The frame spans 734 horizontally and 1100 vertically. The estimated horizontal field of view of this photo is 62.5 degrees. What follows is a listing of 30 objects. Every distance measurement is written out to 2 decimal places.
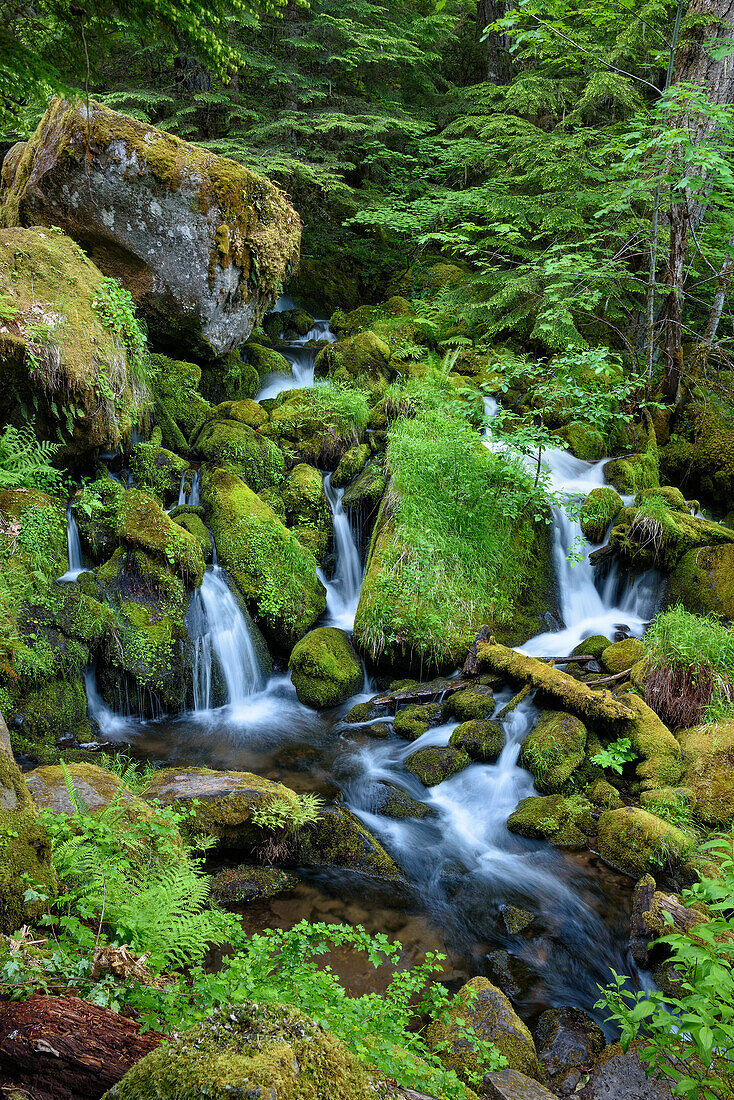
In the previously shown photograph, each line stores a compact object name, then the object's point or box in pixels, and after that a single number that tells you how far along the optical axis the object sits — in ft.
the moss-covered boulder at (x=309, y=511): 30.66
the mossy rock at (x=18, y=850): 7.82
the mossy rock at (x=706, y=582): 26.25
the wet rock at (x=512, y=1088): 9.38
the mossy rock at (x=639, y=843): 16.02
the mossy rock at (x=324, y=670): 24.69
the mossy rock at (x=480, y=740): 20.84
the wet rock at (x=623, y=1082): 10.20
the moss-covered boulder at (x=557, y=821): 17.87
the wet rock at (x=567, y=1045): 11.40
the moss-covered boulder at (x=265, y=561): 26.91
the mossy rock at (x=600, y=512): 29.96
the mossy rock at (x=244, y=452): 31.27
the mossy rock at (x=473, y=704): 22.36
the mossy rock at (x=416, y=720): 22.25
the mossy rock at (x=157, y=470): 27.76
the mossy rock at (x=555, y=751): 19.45
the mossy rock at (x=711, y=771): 17.15
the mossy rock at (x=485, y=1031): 10.55
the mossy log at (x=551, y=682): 20.44
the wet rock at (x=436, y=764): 20.26
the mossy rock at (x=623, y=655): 23.81
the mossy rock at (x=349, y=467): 32.86
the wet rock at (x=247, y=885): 14.80
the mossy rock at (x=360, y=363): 38.47
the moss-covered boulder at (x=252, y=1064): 4.25
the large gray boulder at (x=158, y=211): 27.58
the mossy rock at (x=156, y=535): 24.54
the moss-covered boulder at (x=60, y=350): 21.53
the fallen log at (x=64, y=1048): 5.31
